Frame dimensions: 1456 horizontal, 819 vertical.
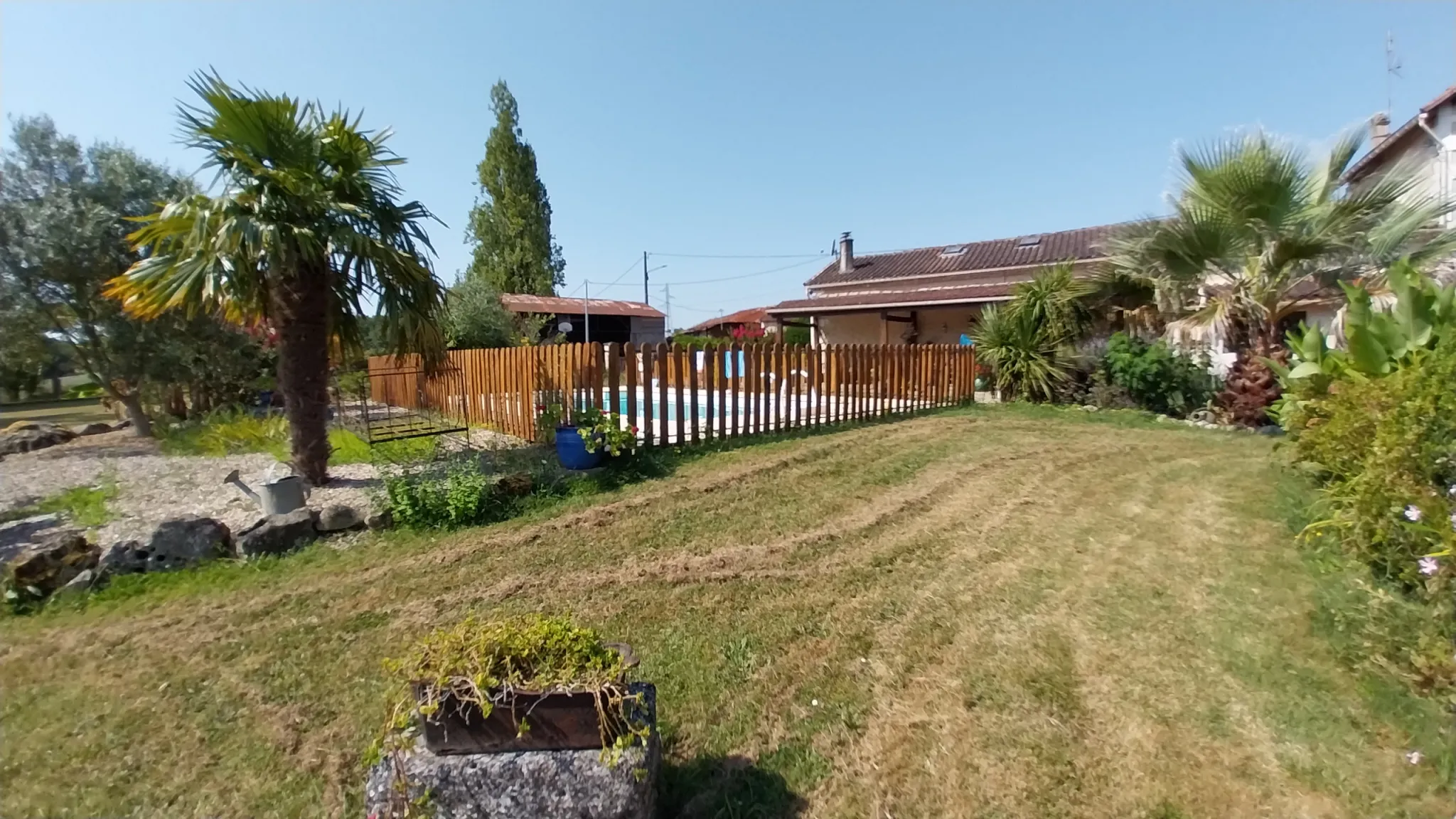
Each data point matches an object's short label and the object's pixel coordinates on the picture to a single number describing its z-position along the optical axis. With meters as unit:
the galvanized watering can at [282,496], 5.39
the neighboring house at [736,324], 33.38
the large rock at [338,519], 5.07
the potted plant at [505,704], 1.89
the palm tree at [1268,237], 8.28
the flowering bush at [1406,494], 2.57
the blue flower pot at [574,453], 6.37
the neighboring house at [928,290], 17.34
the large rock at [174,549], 4.37
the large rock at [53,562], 4.03
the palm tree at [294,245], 5.58
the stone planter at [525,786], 1.88
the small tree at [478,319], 17.39
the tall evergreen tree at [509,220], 34.34
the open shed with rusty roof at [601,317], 29.36
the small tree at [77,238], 9.51
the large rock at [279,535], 4.68
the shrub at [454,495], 5.18
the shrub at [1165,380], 10.66
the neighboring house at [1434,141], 11.74
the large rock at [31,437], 10.60
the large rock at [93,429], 12.55
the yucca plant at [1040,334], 11.94
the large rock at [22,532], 4.84
